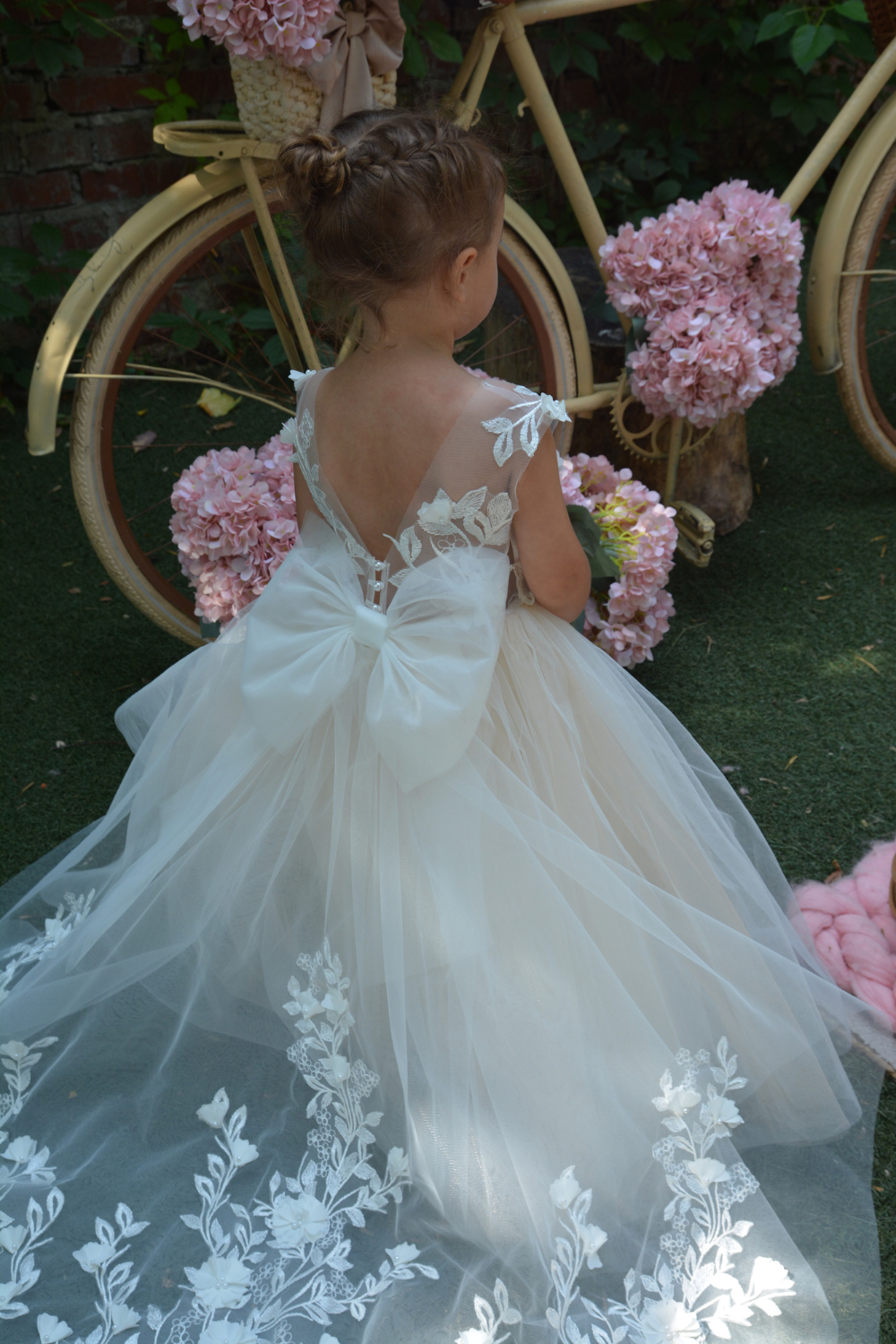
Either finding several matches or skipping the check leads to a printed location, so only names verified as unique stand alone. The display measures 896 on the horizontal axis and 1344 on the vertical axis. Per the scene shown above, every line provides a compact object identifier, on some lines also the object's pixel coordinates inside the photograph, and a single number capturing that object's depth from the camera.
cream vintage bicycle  1.71
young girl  1.04
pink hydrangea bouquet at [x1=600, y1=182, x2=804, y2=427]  1.89
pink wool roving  1.35
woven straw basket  1.55
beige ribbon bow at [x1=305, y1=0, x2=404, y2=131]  1.56
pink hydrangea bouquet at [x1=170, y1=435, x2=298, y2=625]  1.77
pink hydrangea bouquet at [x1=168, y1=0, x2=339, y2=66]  1.46
